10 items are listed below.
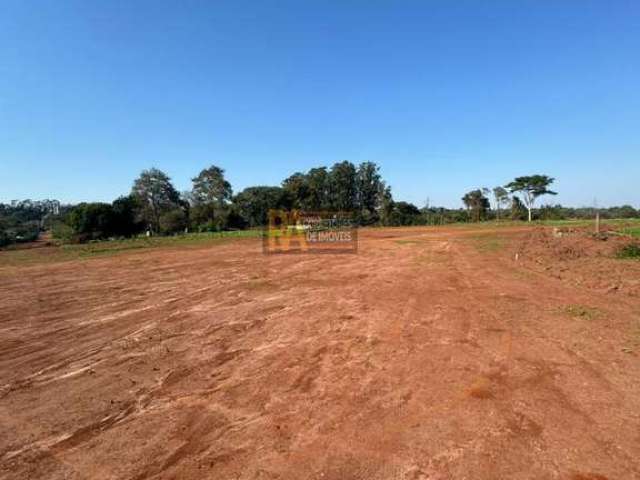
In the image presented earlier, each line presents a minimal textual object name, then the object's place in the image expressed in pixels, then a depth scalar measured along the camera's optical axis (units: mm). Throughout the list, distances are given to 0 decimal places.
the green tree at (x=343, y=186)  52344
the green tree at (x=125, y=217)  39125
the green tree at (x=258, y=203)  49656
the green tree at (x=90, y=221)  35281
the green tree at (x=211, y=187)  53469
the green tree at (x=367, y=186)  53125
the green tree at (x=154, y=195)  46000
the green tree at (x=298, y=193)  51844
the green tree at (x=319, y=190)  52781
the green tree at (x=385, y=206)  44969
